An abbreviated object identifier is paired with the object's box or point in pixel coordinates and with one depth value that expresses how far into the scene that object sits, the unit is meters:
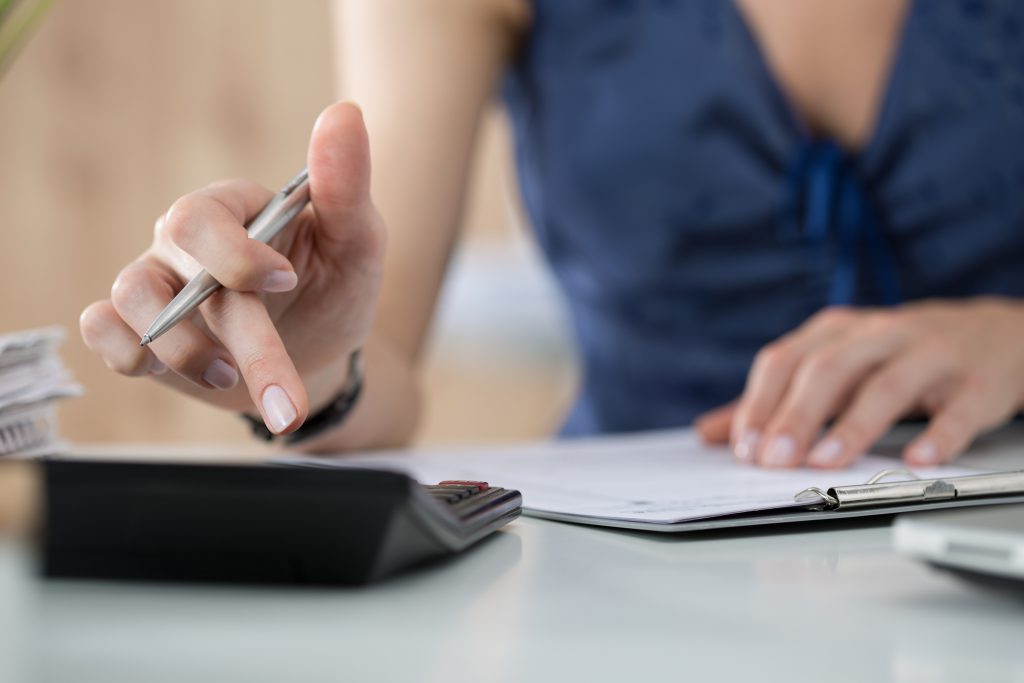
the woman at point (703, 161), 1.25
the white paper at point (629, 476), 0.77
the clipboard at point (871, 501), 0.75
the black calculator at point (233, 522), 0.64
